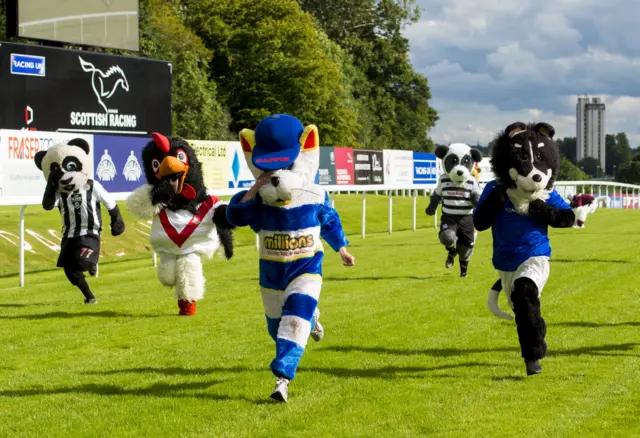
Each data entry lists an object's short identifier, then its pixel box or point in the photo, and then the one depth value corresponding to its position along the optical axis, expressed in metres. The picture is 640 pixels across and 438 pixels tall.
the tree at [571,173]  160.50
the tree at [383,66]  74.06
